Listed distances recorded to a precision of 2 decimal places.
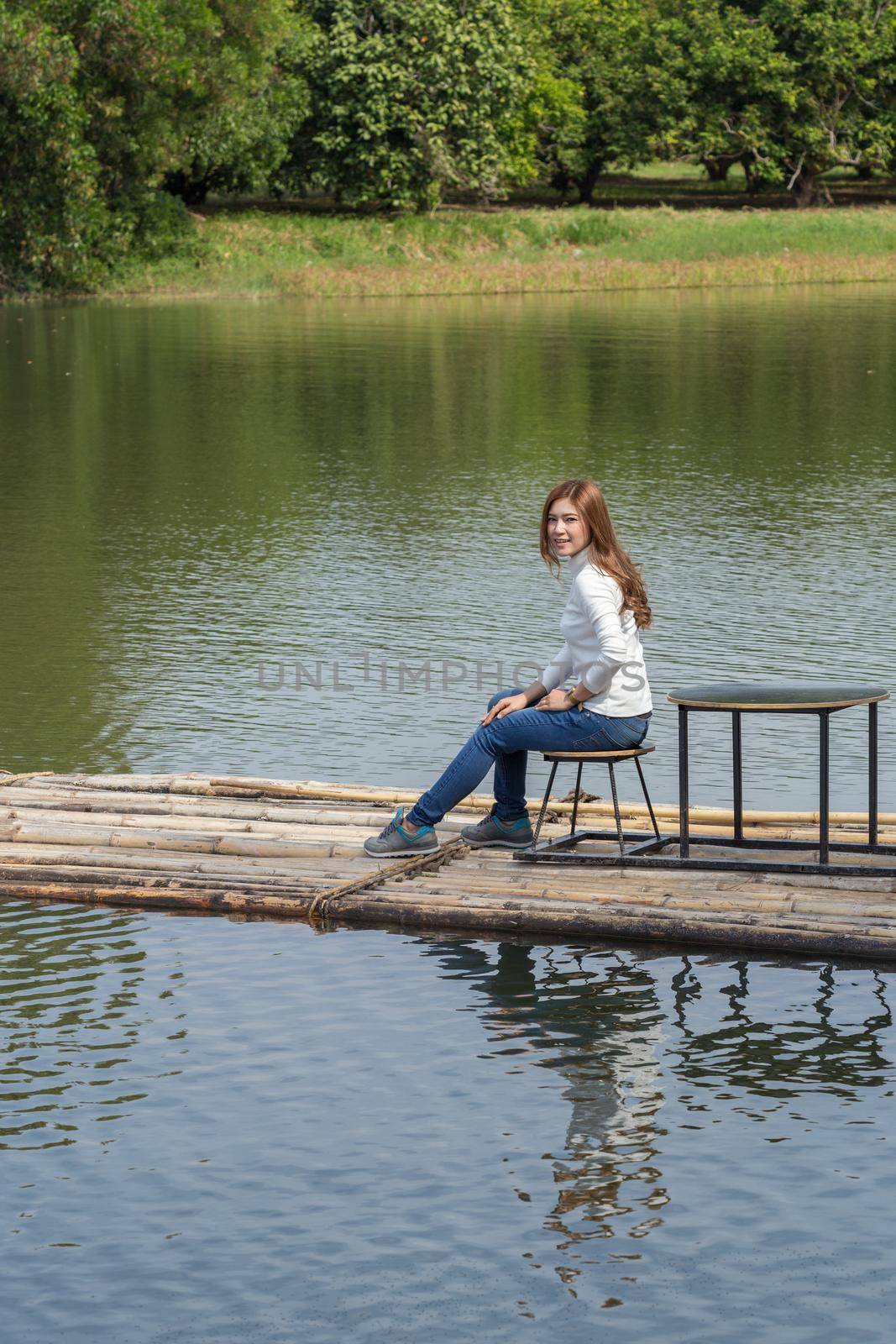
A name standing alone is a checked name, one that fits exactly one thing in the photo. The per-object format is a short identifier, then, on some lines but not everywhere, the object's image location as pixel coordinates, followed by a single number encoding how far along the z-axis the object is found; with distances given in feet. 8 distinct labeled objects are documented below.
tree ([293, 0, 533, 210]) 170.19
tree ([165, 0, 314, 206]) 154.51
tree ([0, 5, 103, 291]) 135.33
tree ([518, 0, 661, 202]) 205.77
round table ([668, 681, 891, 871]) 24.31
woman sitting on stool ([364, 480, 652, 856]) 25.64
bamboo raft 24.88
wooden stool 25.82
